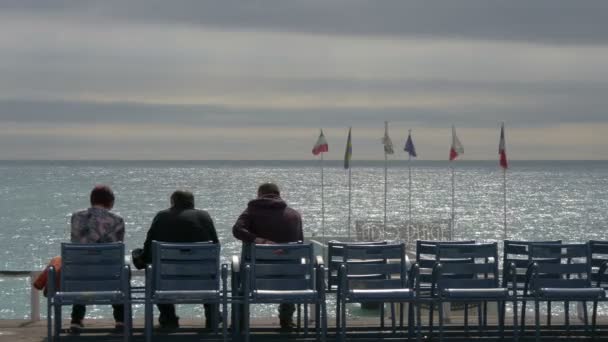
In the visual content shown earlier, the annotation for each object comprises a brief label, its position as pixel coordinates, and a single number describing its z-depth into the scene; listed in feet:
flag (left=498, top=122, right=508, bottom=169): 84.71
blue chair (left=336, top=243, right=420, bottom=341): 38.06
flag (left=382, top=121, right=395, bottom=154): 101.40
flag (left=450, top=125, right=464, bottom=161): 95.86
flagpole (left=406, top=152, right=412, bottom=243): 95.71
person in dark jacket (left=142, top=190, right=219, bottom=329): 41.57
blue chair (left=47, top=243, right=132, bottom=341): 38.17
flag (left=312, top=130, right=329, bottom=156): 95.77
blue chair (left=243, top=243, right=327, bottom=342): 37.86
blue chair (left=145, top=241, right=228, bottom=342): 38.14
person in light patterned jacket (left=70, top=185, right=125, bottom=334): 40.78
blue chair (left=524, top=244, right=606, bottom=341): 38.91
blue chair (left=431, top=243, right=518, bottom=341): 38.42
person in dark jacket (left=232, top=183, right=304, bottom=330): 41.88
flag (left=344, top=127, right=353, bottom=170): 100.32
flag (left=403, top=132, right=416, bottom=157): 100.63
